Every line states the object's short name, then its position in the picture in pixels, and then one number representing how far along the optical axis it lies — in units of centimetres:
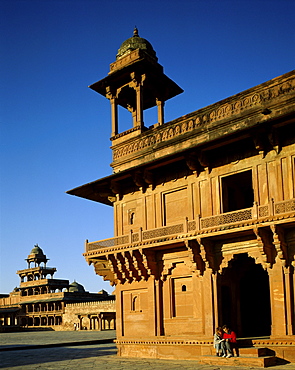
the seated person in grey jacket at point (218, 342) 1486
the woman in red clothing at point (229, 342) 1473
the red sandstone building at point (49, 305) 4775
